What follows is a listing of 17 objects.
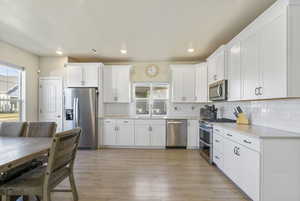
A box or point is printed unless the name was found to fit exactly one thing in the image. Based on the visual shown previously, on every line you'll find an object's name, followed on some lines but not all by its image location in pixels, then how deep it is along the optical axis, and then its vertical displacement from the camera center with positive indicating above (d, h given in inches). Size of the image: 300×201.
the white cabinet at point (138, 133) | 197.9 -35.1
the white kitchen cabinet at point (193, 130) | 194.9 -31.8
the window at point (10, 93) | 163.9 +6.8
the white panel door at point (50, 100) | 203.8 +0.5
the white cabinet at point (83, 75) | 201.8 +28.2
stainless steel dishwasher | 195.9 -34.8
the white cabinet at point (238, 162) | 84.5 -34.0
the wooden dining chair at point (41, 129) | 108.3 -17.1
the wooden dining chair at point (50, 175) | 66.8 -31.3
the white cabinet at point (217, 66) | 147.3 +30.9
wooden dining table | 59.7 -20.1
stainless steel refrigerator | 194.1 -13.2
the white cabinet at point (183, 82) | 205.0 +20.5
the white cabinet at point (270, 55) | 79.2 +23.5
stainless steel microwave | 145.6 +8.6
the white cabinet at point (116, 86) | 208.5 +16.6
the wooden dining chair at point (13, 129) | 108.7 -17.1
